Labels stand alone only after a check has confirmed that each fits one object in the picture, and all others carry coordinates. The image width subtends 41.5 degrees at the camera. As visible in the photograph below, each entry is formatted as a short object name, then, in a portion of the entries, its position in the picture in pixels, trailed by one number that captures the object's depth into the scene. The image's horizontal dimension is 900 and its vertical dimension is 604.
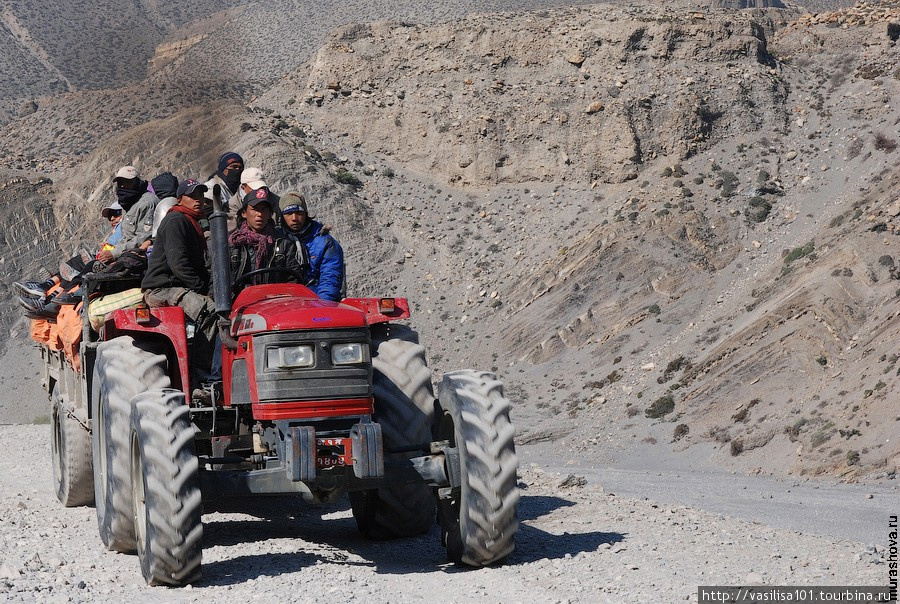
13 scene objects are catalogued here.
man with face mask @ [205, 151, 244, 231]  13.17
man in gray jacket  12.38
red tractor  8.55
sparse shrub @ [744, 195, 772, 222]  40.25
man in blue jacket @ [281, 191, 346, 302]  10.48
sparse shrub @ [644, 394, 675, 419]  28.84
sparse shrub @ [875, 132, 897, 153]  40.75
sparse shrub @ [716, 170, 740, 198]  41.97
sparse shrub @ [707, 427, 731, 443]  25.40
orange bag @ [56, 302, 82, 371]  12.31
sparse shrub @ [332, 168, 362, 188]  49.44
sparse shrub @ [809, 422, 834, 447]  22.45
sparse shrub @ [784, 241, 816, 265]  35.19
